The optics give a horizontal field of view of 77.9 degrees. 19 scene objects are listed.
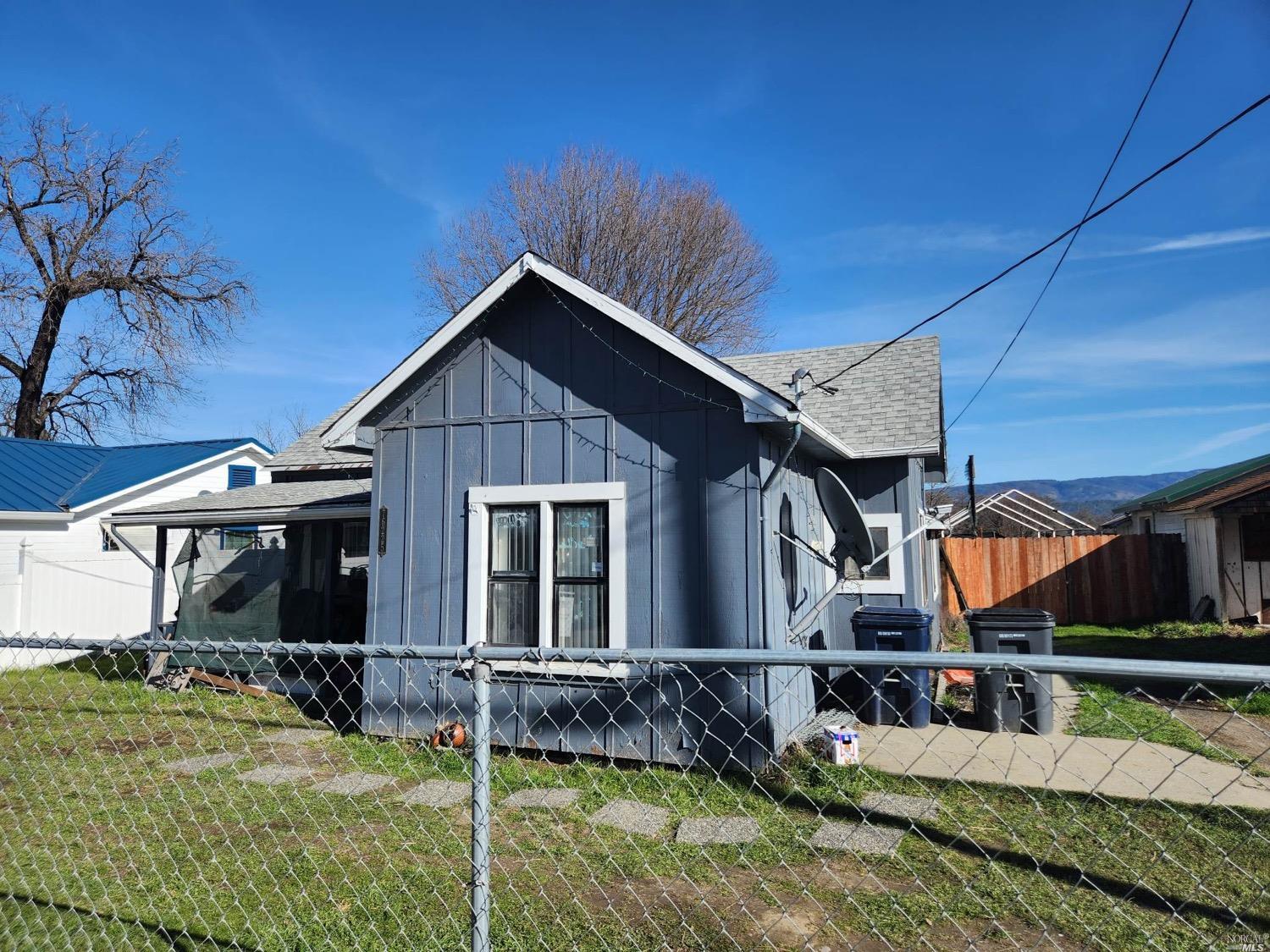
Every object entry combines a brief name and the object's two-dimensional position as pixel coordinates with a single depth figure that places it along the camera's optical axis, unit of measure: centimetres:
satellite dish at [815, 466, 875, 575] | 719
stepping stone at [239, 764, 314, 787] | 651
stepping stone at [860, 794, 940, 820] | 544
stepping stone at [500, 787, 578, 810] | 577
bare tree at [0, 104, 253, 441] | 2259
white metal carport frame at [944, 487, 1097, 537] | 3141
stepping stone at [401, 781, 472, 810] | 584
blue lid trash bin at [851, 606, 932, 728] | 807
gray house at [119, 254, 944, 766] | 678
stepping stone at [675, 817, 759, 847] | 502
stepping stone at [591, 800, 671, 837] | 530
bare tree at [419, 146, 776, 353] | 2467
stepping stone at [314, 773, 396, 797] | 612
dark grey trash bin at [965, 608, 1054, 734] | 767
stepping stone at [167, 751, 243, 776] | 685
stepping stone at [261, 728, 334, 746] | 787
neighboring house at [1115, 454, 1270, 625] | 1520
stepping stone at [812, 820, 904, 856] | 483
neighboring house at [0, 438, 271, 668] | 1372
